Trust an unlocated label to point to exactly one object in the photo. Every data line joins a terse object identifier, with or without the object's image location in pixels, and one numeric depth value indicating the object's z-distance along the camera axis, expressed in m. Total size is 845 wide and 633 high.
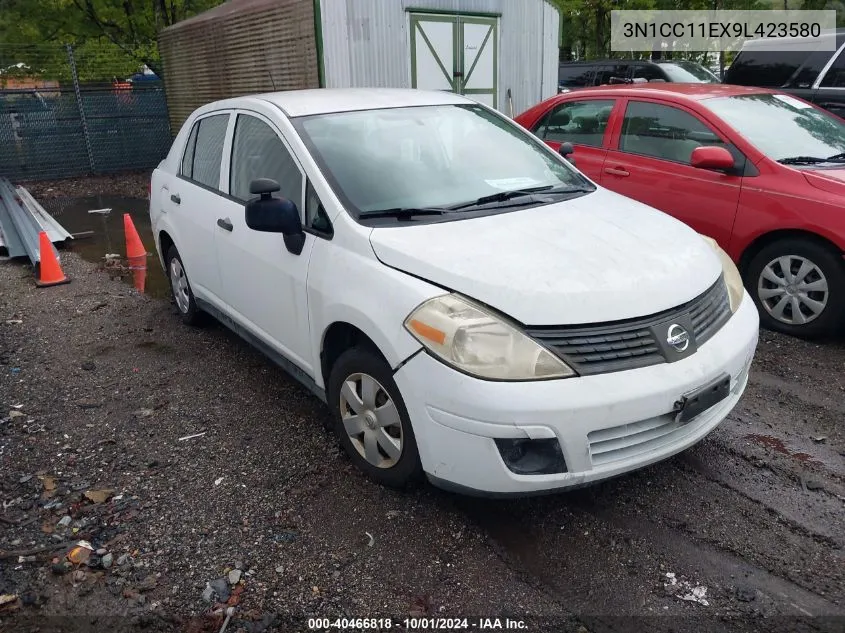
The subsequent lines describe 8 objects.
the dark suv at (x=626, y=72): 12.74
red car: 4.75
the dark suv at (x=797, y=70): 8.24
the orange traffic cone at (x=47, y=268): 6.98
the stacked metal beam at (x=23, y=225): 8.18
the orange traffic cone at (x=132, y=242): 8.11
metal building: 10.20
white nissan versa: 2.60
